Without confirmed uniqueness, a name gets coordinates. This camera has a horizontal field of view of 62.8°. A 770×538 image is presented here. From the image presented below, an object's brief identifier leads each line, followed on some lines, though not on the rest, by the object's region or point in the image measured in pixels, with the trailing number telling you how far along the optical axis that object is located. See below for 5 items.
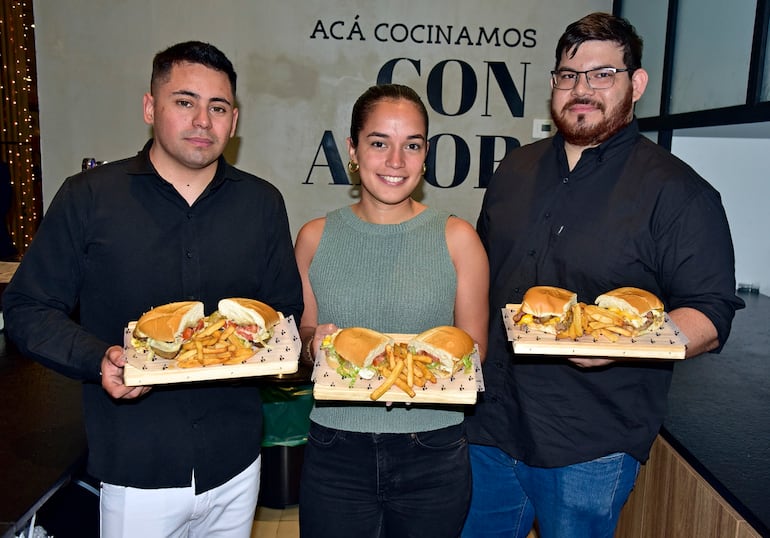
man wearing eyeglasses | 1.93
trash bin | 3.87
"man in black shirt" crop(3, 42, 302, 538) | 1.92
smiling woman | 1.89
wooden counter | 2.06
